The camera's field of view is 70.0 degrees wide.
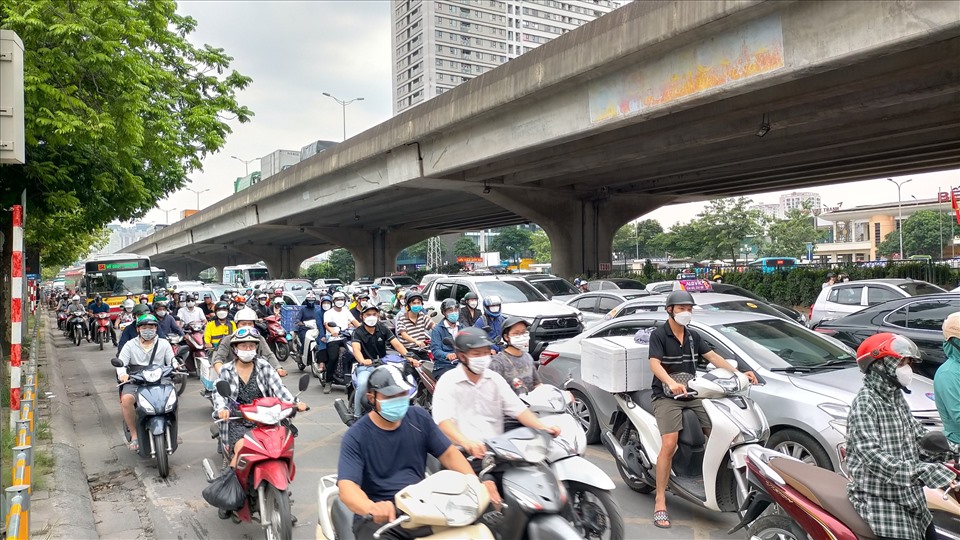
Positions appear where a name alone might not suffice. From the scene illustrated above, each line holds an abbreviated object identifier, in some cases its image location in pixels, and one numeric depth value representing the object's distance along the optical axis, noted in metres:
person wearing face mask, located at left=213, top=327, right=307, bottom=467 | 5.57
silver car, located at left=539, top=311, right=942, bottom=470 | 5.13
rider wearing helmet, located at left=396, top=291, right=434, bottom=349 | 9.62
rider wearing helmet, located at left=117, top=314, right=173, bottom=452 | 7.47
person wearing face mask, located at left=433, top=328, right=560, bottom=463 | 4.55
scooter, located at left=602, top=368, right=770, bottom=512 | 4.75
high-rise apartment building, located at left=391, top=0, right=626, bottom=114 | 107.88
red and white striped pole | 5.58
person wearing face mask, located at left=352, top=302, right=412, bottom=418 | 8.55
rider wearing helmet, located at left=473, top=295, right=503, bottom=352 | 9.73
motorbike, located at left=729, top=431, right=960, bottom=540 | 3.32
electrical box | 4.41
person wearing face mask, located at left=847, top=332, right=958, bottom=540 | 3.19
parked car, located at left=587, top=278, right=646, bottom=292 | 20.09
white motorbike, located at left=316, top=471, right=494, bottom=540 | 3.11
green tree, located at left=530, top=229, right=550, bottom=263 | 96.88
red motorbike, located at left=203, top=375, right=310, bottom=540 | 4.65
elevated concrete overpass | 12.40
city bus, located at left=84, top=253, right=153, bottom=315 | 23.72
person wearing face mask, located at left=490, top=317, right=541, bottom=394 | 5.94
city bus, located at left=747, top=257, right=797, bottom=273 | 54.88
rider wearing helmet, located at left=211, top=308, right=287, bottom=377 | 6.53
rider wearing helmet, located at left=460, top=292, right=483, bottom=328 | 9.88
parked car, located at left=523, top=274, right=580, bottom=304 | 17.68
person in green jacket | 4.16
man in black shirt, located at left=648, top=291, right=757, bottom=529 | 5.13
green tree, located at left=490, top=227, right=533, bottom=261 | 100.94
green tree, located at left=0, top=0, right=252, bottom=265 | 9.08
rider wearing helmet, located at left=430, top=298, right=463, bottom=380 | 7.93
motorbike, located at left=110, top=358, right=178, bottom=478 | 6.98
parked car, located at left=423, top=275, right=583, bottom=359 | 12.45
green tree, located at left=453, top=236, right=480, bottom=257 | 101.00
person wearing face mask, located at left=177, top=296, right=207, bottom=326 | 13.07
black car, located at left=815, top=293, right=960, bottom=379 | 9.02
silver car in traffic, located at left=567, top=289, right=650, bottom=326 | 14.51
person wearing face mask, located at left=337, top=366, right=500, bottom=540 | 3.53
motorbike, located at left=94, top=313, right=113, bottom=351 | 20.61
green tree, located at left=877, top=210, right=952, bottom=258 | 70.00
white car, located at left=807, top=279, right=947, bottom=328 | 13.41
